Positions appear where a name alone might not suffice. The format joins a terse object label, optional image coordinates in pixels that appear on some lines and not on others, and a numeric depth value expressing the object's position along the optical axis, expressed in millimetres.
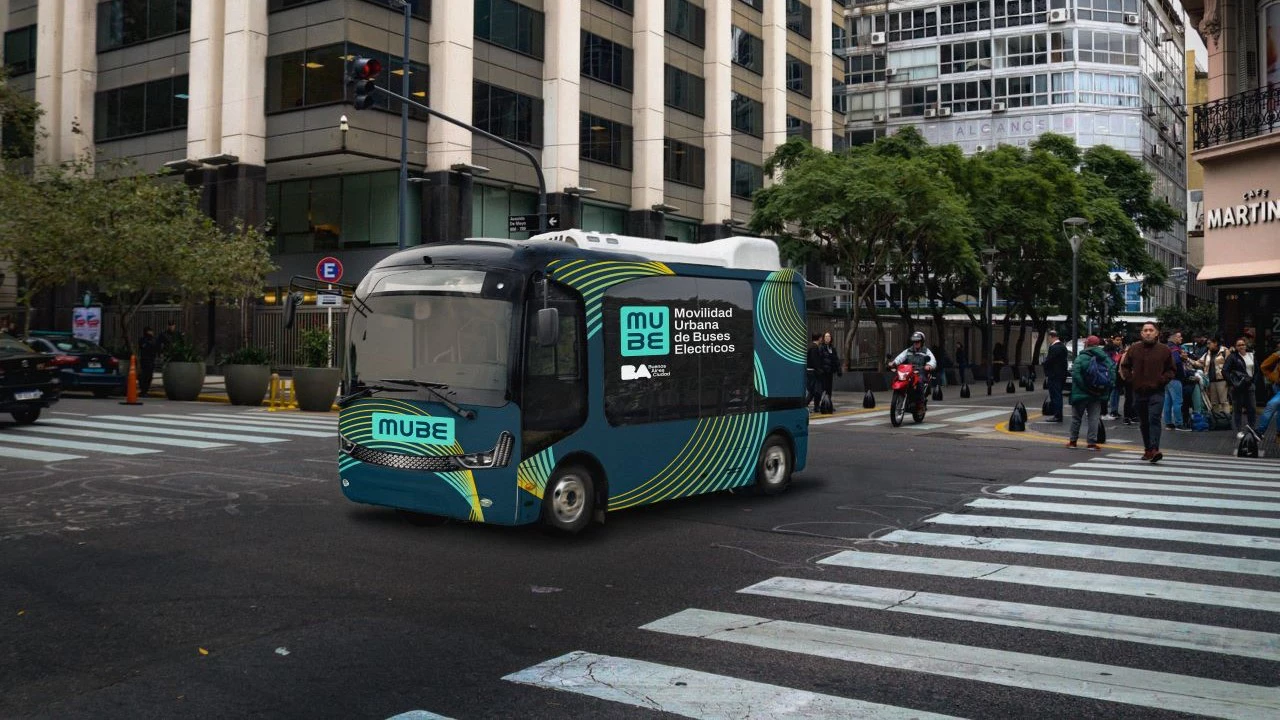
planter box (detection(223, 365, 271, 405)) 25578
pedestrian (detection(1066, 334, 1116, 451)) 16375
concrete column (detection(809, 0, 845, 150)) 56969
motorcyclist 22266
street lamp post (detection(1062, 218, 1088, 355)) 31455
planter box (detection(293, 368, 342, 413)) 23781
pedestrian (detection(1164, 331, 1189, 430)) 20859
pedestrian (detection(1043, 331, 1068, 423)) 22047
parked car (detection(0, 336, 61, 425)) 17672
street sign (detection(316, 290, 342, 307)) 25219
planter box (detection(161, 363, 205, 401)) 27156
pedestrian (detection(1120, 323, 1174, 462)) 14680
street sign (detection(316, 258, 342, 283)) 27267
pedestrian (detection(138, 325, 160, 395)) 29391
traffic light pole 21328
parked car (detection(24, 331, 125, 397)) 26625
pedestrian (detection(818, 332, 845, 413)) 26000
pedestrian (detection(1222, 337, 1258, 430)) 16953
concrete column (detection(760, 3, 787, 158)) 52750
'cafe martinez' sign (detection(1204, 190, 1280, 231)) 22016
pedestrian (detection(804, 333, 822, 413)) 25047
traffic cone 24516
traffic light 19453
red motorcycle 21750
